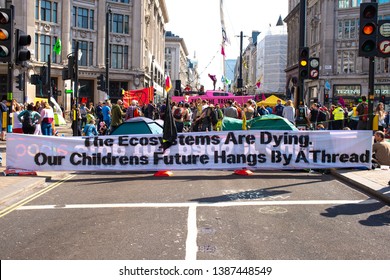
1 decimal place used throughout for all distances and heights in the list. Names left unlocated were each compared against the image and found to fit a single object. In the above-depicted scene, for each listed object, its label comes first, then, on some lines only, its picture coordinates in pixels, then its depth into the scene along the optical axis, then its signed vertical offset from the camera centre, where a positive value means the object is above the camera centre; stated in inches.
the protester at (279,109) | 826.8 +26.4
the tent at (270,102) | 1339.8 +64.2
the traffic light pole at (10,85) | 461.9 +37.2
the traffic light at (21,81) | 927.0 +79.0
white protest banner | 450.3 -28.2
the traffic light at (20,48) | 457.7 +72.1
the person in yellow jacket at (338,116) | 821.4 +15.0
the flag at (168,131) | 448.1 -8.6
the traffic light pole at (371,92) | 465.0 +33.2
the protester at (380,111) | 616.1 +18.7
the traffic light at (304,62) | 619.4 +82.9
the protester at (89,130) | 607.3 -11.7
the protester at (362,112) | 687.7 +19.2
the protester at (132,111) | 741.3 +17.1
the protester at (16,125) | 708.7 -7.5
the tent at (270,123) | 506.9 +0.4
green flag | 1616.8 +254.8
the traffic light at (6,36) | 421.4 +76.7
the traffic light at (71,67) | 658.7 +77.5
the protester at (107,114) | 824.9 +13.2
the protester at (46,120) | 615.5 +0.7
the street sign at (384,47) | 432.9 +73.1
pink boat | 1560.0 +92.5
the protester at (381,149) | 436.1 -23.0
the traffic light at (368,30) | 432.8 +89.3
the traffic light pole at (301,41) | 592.4 +111.0
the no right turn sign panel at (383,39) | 432.5 +81.0
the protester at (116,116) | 682.8 +8.2
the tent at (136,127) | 501.0 -5.8
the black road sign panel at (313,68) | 619.5 +76.2
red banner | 1082.4 +62.4
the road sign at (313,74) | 618.7 +67.3
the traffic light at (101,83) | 1041.6 +86.4
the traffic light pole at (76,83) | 653.9 +53.2
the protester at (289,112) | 673.6 +17.2
